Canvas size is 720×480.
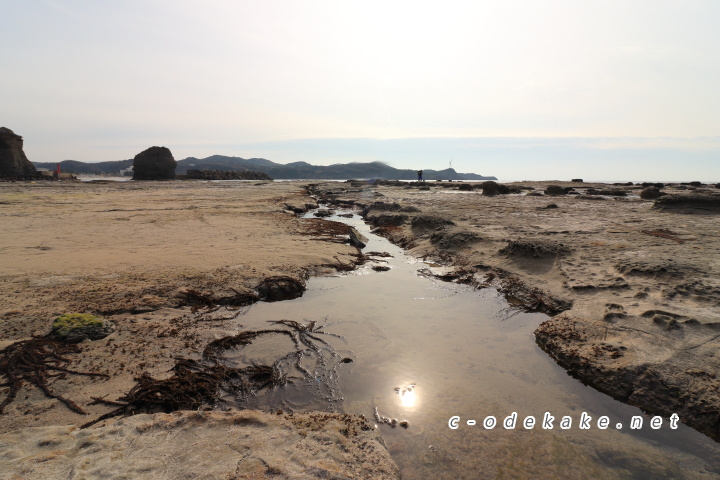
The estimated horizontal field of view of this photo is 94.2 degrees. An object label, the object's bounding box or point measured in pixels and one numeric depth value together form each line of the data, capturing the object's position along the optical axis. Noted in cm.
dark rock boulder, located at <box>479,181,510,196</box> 2750
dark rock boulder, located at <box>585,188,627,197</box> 2467
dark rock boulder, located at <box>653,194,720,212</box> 1246
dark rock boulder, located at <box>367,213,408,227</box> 1420
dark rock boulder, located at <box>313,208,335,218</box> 1786
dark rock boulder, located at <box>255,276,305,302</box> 620
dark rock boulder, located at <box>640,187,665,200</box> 2081
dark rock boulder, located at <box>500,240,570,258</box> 754
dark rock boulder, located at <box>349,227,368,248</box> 1040
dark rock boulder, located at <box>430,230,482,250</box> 961
